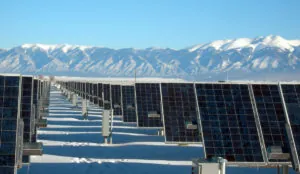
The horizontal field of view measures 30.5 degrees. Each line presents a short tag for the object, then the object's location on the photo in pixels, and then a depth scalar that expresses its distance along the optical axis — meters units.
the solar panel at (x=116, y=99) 42.47
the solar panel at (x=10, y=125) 14.64
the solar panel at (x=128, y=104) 36.47
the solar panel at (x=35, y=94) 30.55
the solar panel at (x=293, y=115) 17.55
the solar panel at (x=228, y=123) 19.16
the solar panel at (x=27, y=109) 19.84
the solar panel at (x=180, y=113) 25.83
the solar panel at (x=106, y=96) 48.83
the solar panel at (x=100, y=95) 58.51
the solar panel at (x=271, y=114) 19.67
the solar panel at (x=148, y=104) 31.41
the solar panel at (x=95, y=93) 65.56
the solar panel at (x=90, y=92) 71.16
